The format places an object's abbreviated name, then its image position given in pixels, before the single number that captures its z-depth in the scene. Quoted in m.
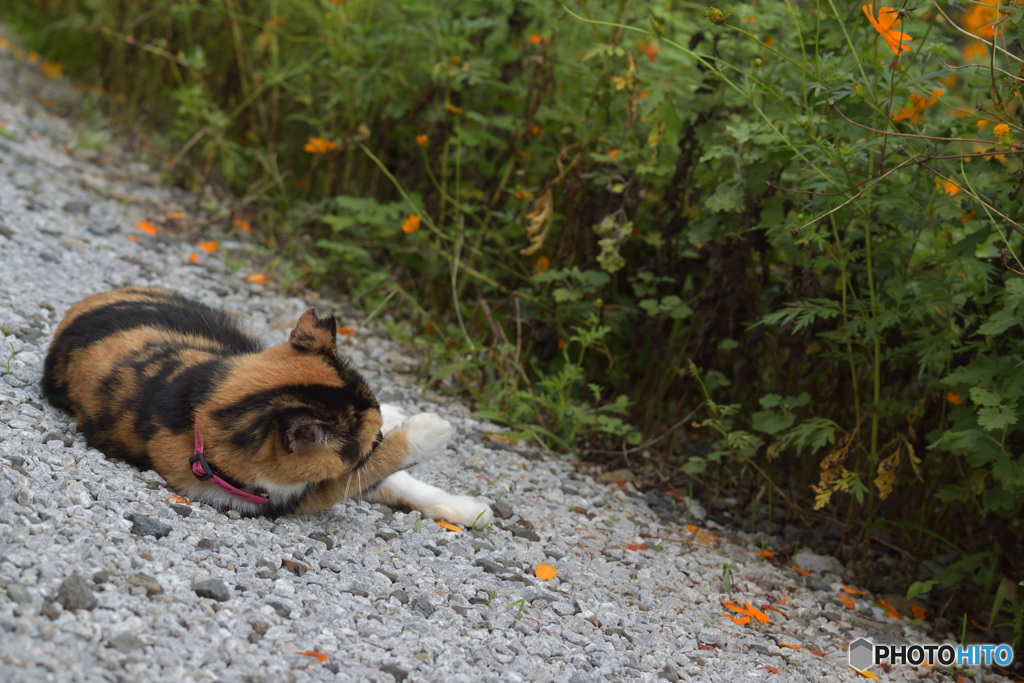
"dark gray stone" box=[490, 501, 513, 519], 3.56
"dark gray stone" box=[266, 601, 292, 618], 2.43
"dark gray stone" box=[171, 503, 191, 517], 2.77
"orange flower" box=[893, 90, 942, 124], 3.34
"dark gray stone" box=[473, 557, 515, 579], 3.06
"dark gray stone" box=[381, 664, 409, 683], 2.32
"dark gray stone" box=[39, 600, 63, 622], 2.11
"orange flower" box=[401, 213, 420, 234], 4.92
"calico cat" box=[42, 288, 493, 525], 2.79
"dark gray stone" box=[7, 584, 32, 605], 2.12
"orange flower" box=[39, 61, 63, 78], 8.48
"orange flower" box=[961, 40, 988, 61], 4.46
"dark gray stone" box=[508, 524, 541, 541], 3.45
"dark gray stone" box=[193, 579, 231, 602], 2.38
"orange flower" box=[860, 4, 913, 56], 2.79
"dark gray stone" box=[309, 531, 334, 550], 2.93
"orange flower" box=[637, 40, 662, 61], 5.03
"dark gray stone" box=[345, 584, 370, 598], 2.68
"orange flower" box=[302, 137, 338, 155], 5.53
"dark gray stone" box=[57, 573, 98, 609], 2.16
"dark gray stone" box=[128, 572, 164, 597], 2.31
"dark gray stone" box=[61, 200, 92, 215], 5.59
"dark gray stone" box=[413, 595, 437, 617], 2.69
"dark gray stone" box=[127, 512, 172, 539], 2.58
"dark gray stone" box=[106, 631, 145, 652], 2.08
